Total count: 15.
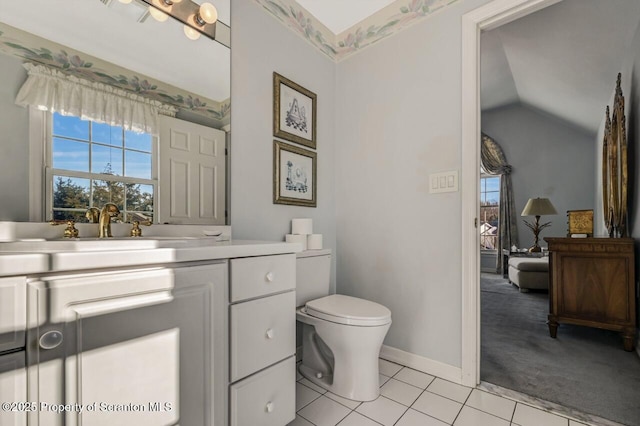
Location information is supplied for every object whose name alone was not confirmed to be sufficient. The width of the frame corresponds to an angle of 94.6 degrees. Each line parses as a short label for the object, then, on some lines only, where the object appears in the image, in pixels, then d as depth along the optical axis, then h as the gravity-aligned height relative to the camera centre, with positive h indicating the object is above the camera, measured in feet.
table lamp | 14.98 +0.18
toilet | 4.80 -2.06
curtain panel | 18.04 +1.35
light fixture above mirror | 4.77 +3.38
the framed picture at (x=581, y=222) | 8.32 -0.28
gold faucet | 3.94 -0.05
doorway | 5.45 +0.54
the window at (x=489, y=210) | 19.08 +0.18
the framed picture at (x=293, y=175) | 6.35 +0.87
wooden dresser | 6.79 -1.75
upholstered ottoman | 12.25 -2.57
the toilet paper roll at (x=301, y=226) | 6.41 -0.28
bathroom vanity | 2.17 -1.13
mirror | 3.46 +2.20
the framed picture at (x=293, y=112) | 6.35 +2.32
